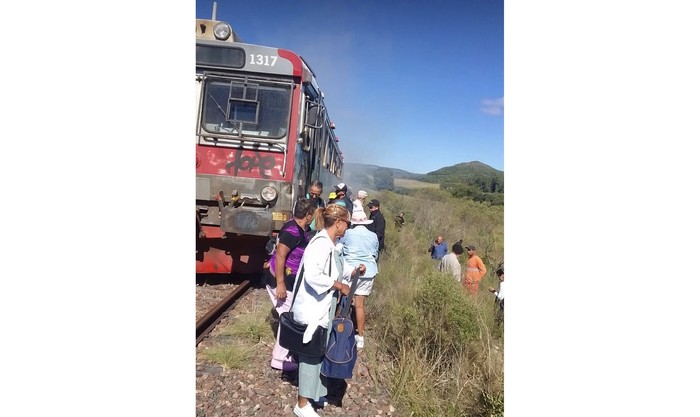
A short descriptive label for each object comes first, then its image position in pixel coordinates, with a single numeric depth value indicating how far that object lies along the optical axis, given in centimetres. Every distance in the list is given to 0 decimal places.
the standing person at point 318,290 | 216
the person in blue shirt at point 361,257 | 324
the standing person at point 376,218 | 480
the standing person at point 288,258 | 263
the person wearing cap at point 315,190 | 403
